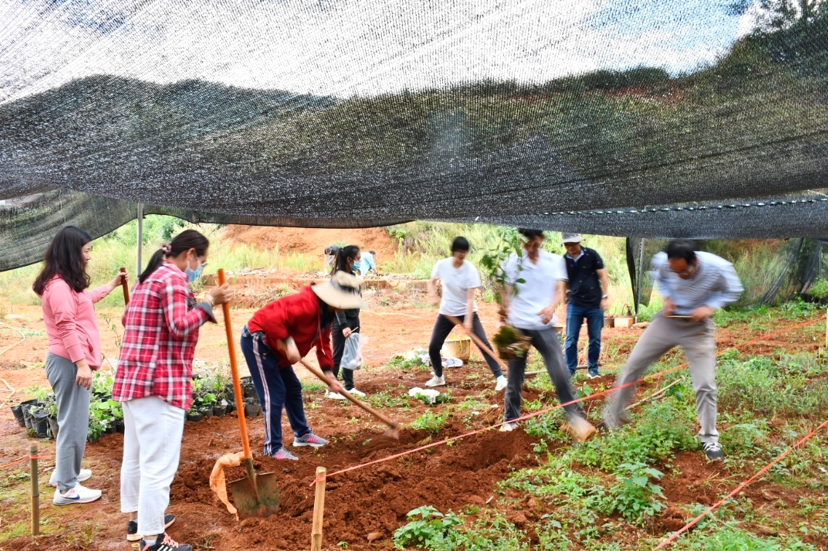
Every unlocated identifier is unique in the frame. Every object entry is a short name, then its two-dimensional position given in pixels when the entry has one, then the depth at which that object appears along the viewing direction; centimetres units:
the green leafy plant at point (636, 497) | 371
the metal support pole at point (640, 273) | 1146
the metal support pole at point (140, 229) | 627
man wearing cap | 713
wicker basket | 916
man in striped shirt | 443
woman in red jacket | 446
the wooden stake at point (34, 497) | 351
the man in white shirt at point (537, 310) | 490
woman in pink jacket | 395
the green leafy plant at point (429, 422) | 552
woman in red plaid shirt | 317
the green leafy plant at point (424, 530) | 347
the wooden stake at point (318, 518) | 272
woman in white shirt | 670
